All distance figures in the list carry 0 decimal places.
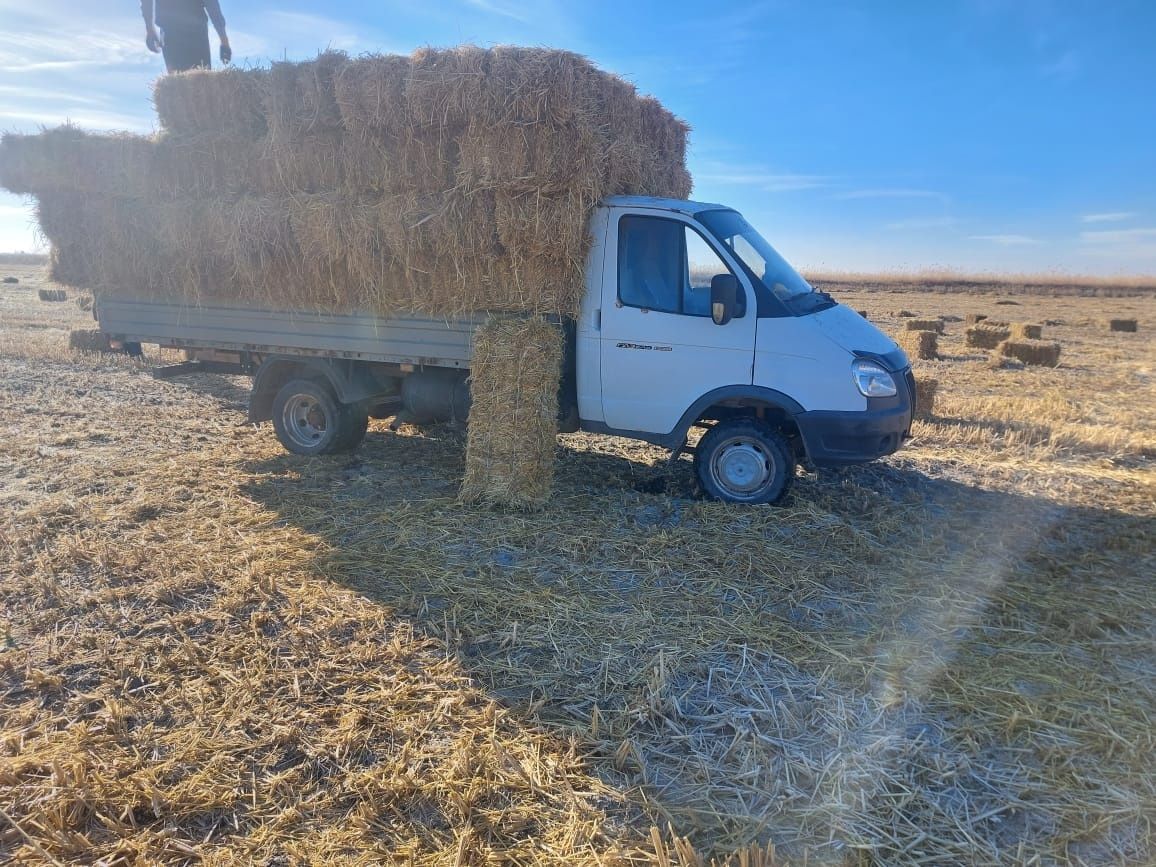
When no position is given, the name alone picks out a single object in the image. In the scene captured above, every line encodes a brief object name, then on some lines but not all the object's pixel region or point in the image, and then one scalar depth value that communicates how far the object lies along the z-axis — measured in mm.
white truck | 5777
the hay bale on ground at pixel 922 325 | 18922
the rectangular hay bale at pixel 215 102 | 6996
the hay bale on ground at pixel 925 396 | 9398
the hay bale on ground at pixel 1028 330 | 17311
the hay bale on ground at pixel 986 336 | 16719
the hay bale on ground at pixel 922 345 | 15383
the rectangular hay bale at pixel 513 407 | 6039
